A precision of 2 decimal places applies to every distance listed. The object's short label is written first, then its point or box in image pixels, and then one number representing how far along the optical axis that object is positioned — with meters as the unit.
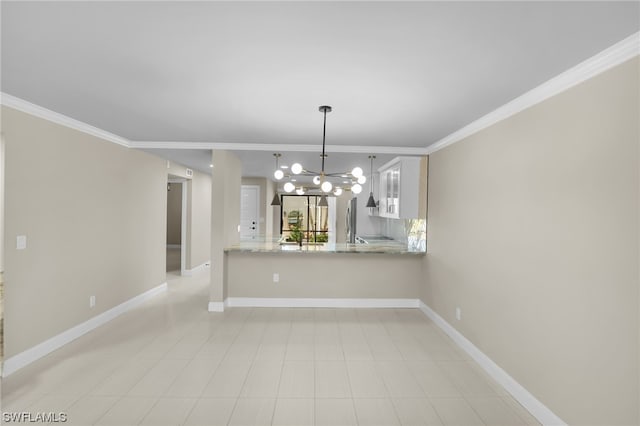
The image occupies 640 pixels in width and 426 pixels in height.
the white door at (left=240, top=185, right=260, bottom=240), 8.90
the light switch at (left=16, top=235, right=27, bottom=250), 2.97
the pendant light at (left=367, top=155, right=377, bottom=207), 6.66
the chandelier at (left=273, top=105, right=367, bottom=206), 3.09
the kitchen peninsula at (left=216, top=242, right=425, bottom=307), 5.11
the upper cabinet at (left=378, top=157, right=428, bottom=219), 4.93
